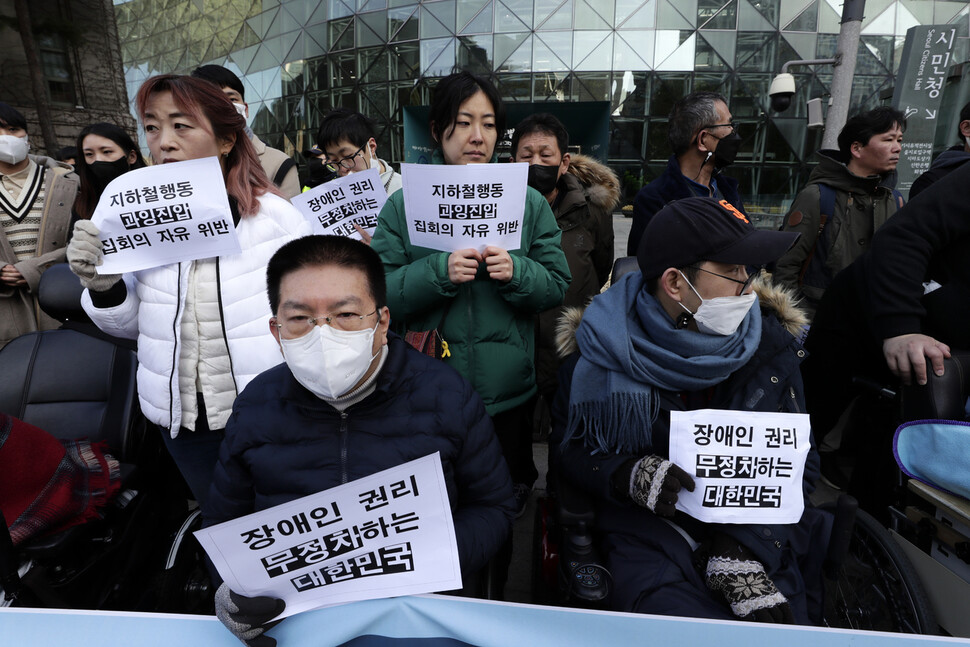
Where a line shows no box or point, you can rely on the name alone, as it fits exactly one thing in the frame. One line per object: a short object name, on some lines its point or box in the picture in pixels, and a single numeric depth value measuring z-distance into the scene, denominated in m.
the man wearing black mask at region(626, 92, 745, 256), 2.76
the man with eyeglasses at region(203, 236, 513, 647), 1.28
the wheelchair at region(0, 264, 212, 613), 1.84
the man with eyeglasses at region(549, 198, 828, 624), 1.46
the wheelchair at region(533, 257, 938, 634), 1.46
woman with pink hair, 1.59
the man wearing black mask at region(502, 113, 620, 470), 2.84
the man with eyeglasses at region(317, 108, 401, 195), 3.05
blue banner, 1.00
